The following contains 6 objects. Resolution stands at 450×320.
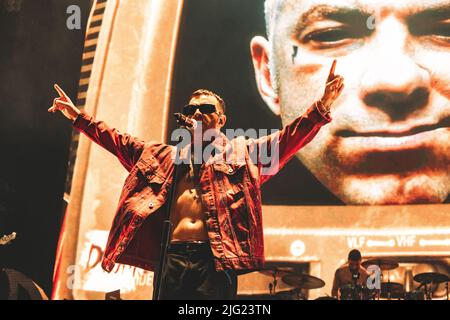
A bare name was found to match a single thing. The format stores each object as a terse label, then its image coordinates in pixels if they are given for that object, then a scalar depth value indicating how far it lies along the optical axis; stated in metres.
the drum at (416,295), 4.77
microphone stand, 2.77
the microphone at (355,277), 4.89
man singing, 3.08
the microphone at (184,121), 2.96
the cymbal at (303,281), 4.97
